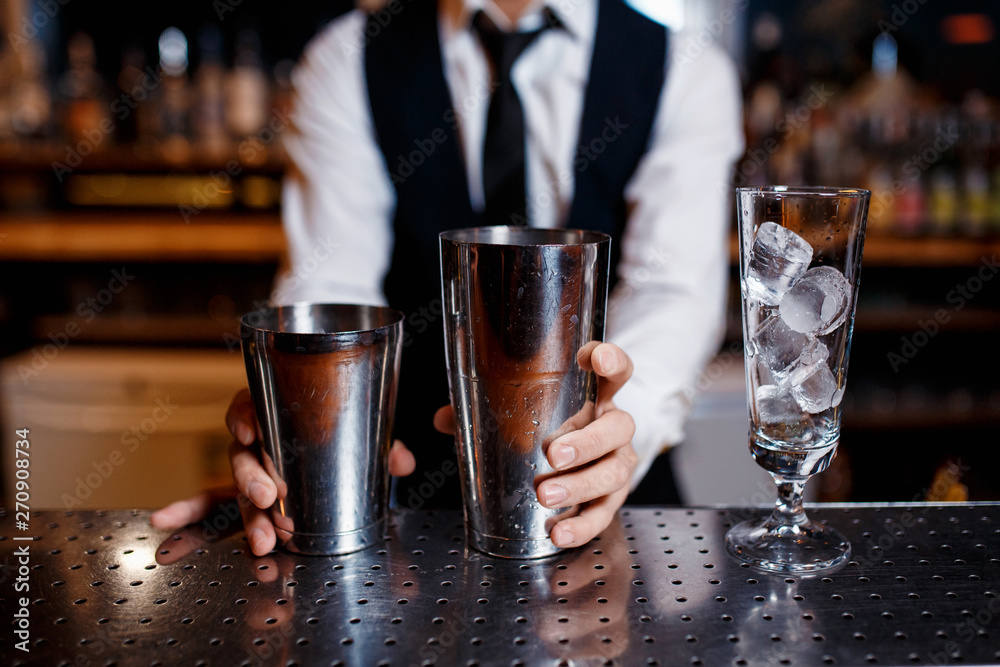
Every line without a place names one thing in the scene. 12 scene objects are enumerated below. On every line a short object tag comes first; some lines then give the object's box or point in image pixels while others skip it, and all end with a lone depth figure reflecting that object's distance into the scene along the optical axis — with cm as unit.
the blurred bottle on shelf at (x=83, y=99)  305
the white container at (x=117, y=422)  282
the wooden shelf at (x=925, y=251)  268
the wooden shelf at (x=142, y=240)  277
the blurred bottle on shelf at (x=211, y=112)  297
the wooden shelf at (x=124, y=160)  287
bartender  147
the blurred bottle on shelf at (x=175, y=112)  295
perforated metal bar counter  59
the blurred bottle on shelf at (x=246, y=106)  298
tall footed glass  67
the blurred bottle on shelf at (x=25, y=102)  308
